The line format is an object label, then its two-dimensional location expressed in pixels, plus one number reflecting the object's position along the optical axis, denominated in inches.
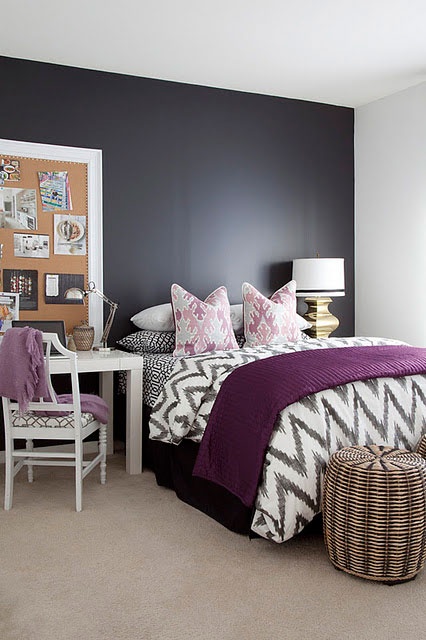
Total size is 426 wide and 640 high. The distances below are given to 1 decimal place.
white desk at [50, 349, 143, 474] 146.2
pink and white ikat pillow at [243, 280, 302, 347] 166.1
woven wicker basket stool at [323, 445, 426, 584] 93.2
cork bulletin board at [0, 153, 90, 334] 165.2
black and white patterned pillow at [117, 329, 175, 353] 164.7
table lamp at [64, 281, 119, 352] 167.5
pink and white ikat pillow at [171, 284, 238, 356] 157.1
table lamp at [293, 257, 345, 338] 190.9
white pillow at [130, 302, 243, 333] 166.7
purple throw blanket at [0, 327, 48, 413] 121.3
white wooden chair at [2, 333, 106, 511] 125.0
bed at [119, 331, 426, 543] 102.5
